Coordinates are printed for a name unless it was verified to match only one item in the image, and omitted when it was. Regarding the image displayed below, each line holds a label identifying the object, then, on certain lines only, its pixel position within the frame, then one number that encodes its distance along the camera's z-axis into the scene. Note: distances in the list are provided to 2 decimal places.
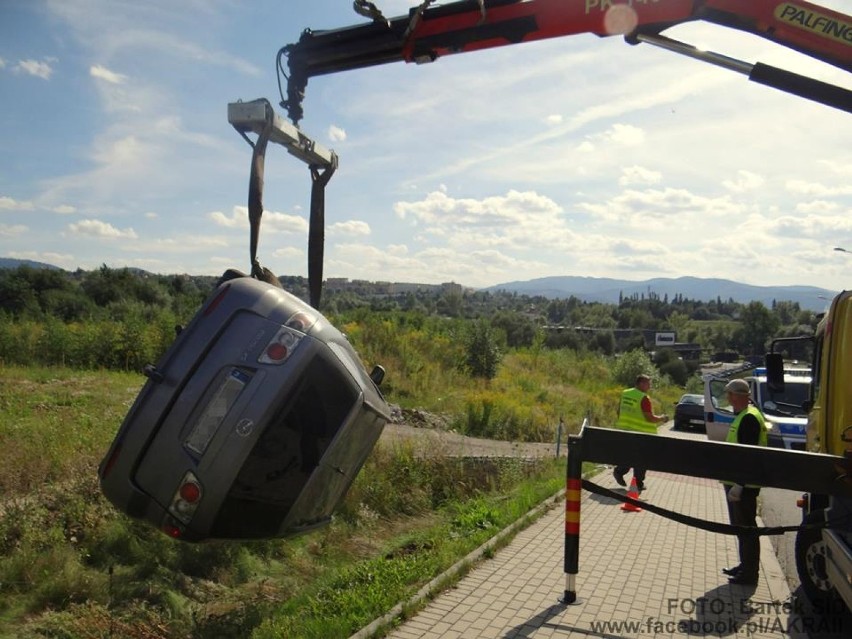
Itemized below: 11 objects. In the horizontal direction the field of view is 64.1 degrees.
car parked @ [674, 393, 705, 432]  26.77
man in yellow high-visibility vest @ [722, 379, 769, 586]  6.32
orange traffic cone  9.46
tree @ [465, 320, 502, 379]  27.58
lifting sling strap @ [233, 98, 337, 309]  4.77
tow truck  4.72
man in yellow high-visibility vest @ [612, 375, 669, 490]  10.61
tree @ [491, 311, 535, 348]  61.01
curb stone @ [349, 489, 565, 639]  4.95
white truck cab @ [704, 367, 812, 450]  12.04
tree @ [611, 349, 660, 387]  39.16
